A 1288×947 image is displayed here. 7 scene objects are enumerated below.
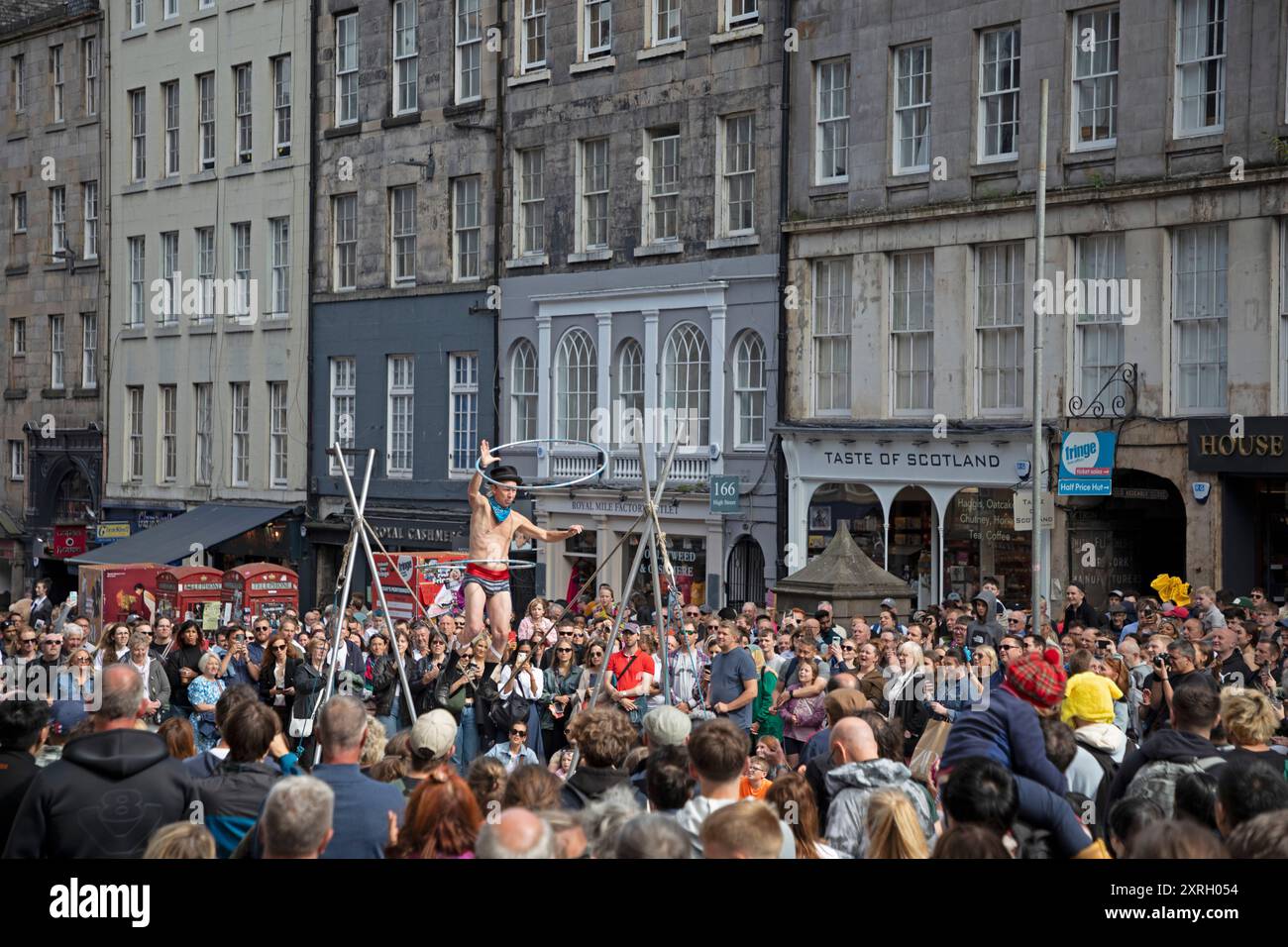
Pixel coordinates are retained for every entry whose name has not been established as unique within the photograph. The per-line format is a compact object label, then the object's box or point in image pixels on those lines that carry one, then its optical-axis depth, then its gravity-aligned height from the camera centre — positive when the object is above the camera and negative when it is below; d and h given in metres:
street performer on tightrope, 19.88 -1.27
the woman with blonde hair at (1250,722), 9.11 -1.35
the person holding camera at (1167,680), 13.74 -1.78
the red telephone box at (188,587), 32.12 -2.66
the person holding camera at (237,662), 18.12 -2.24
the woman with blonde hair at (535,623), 22.52 -2.31
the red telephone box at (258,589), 32.03 -2.65
